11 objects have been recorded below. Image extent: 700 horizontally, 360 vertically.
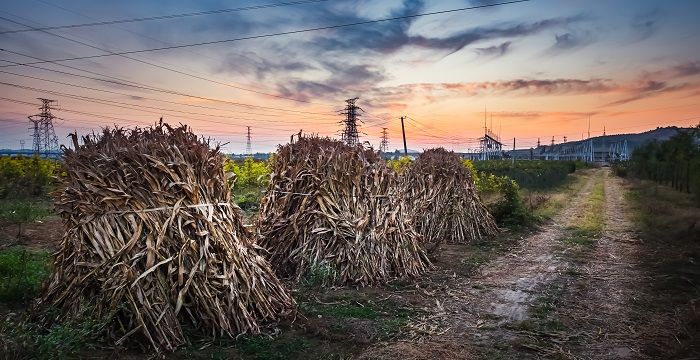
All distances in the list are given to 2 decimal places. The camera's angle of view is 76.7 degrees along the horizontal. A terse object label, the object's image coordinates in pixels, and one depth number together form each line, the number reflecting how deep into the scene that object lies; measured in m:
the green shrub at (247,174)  21.69
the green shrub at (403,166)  9.49
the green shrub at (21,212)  11.80
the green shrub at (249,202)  15.06
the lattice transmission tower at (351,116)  51.12
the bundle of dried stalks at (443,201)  12.25
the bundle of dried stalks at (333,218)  7.70
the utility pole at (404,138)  46.27
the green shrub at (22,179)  19.02
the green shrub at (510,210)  14.84
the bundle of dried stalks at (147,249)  4.63
